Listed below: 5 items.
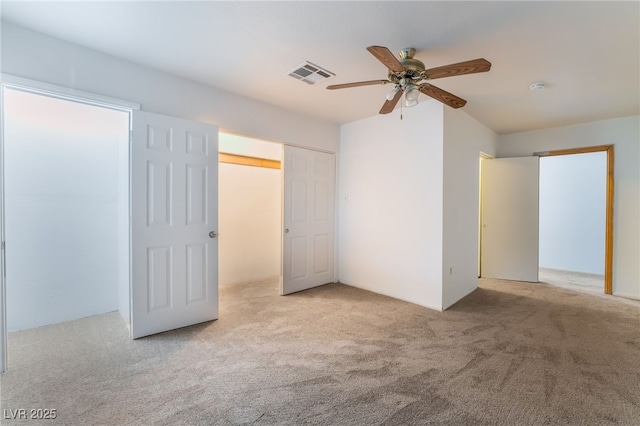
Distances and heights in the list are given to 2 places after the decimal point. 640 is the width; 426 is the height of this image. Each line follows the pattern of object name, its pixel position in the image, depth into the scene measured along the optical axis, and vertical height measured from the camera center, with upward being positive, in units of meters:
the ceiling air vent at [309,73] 2.70 +1.35
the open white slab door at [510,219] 4.75 -0.14
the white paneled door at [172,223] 2.69 -0.14
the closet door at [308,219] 4.15 -0.14
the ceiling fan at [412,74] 1.95 +1.01
